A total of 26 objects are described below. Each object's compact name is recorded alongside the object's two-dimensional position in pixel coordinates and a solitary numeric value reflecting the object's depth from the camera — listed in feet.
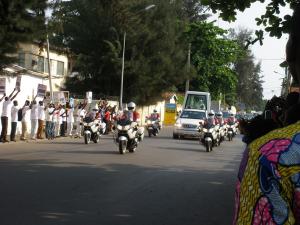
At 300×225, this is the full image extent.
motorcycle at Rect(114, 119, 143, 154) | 62.39
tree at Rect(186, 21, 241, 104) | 204.23
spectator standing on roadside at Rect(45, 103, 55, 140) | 83.46
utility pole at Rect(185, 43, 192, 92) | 178.61
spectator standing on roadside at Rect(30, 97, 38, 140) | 79.56
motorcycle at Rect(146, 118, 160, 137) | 110.22
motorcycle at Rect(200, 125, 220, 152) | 75.20
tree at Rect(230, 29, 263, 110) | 362.53
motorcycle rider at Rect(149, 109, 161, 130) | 111.24
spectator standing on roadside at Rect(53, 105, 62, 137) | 85.21
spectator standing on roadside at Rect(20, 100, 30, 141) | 76.54
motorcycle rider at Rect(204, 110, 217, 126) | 76.74
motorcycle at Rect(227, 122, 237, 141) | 115.42
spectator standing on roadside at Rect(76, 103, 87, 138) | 91.71
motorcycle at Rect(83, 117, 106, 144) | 77.01
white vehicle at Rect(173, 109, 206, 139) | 105.19
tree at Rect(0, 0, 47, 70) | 61.87
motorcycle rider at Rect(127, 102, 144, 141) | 63.81
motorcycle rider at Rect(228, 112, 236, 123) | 119.50
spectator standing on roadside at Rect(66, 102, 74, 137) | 90.72
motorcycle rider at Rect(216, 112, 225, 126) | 92.42
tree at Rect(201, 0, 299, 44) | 33.55
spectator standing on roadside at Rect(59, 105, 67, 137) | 88.84
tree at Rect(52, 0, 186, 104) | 155.84
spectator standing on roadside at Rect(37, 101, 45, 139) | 80.74
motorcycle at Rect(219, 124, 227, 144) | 90.22
